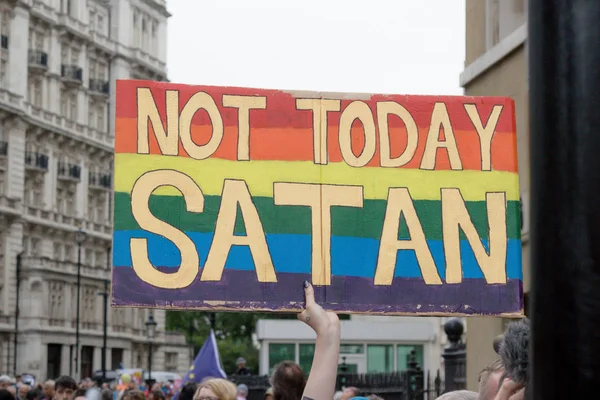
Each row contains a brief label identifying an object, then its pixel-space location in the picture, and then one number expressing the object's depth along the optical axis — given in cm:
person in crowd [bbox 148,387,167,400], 1205
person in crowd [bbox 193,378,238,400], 533
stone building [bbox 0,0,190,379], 6906
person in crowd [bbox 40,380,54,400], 1627
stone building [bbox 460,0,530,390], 1017
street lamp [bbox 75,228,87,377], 5347
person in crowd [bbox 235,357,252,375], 2534
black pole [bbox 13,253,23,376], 6675
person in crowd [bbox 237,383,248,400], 1662
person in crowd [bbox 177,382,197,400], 1111
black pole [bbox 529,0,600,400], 144
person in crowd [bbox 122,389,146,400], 898
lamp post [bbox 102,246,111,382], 7651
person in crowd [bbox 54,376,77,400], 1163
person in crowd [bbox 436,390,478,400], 409
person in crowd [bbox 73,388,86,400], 1189
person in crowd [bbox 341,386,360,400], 943
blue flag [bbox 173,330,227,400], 2080
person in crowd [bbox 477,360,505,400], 359
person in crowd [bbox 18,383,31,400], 2055
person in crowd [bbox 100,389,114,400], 1173
